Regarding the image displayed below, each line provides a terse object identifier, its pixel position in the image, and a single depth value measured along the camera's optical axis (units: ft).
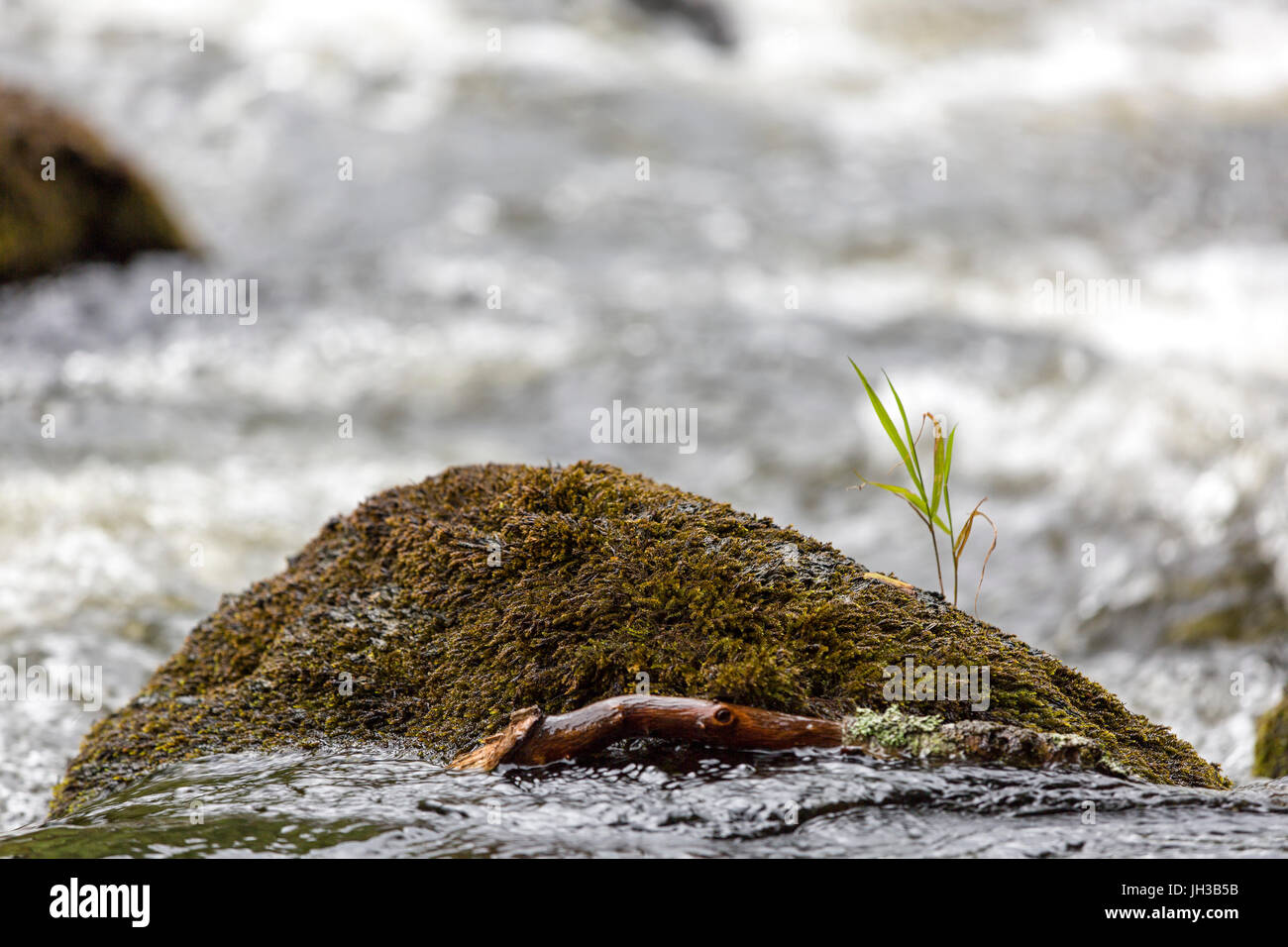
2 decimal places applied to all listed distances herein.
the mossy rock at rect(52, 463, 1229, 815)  9.07
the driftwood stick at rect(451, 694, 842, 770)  8.42
